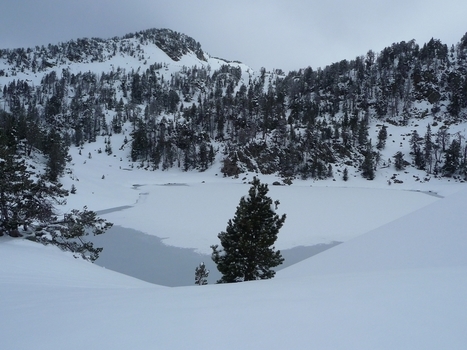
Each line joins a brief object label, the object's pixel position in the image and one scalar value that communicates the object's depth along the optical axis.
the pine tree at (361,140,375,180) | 60.41
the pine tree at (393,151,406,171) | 61.19
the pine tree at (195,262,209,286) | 12.00
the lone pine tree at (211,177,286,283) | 10.76
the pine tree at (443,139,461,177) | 56.78
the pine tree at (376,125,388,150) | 68.88
